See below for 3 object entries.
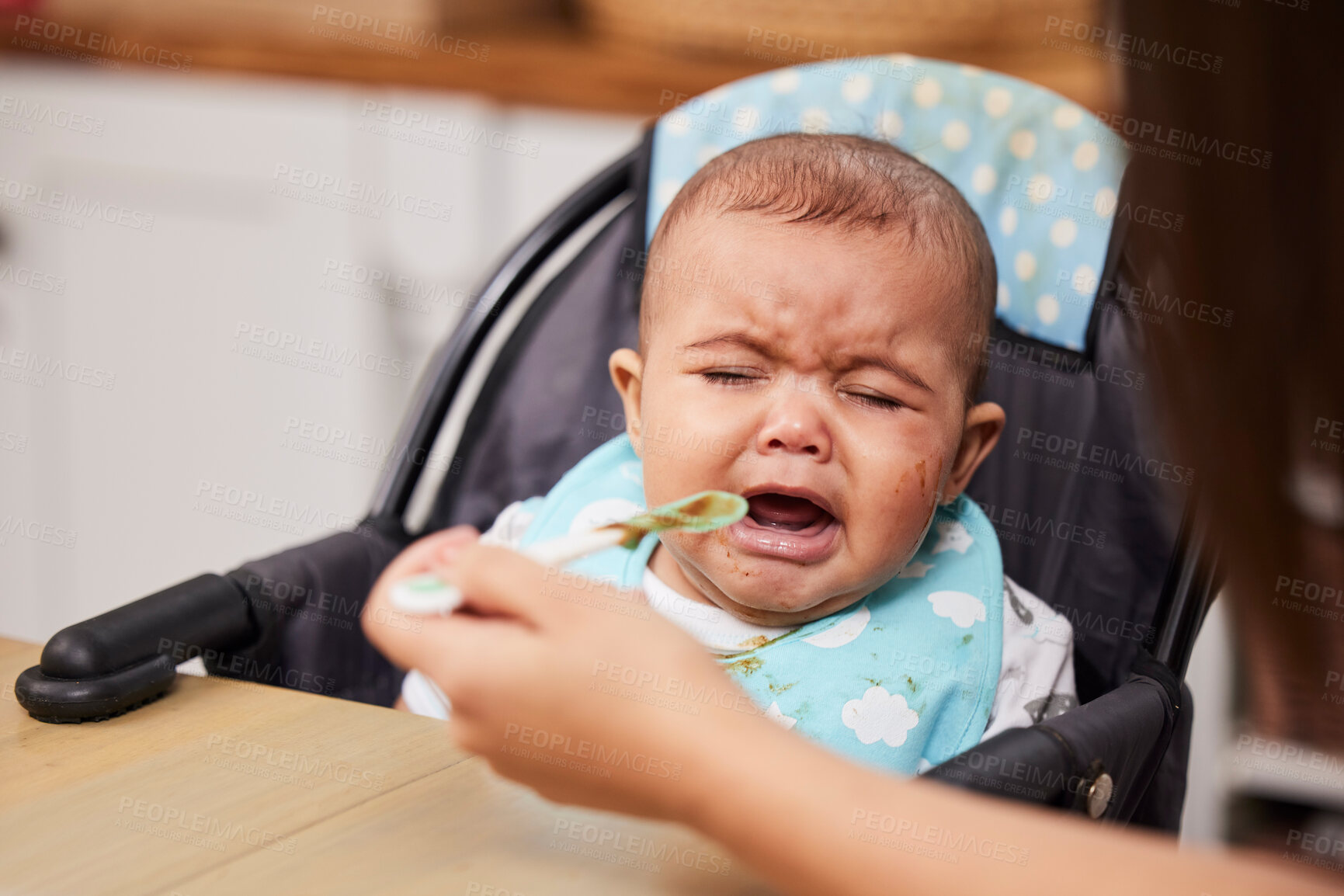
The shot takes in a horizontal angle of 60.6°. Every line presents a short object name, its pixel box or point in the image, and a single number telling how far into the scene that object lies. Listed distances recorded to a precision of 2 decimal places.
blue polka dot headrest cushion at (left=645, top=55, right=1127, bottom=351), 1.15
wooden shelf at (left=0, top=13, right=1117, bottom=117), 1.82
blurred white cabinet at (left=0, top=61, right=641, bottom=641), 2.04
